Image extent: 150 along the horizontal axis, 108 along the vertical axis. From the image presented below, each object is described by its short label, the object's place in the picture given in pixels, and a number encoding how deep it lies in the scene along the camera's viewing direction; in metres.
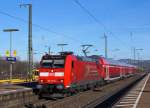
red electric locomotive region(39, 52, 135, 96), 31.47
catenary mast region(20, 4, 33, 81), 41.38
